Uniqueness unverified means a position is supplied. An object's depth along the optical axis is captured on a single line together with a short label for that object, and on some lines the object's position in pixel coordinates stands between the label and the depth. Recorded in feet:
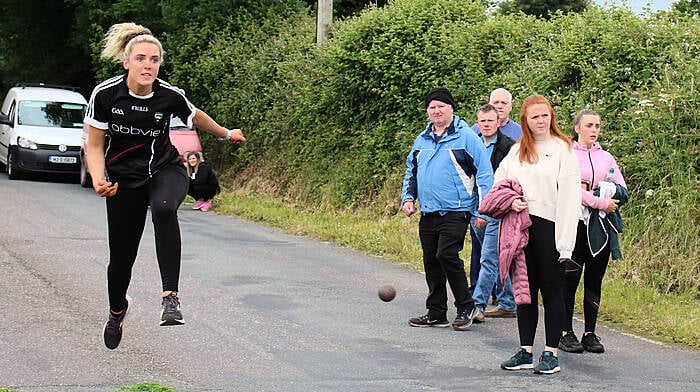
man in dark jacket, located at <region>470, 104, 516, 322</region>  32.60
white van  78.33
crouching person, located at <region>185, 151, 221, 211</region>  64.42
